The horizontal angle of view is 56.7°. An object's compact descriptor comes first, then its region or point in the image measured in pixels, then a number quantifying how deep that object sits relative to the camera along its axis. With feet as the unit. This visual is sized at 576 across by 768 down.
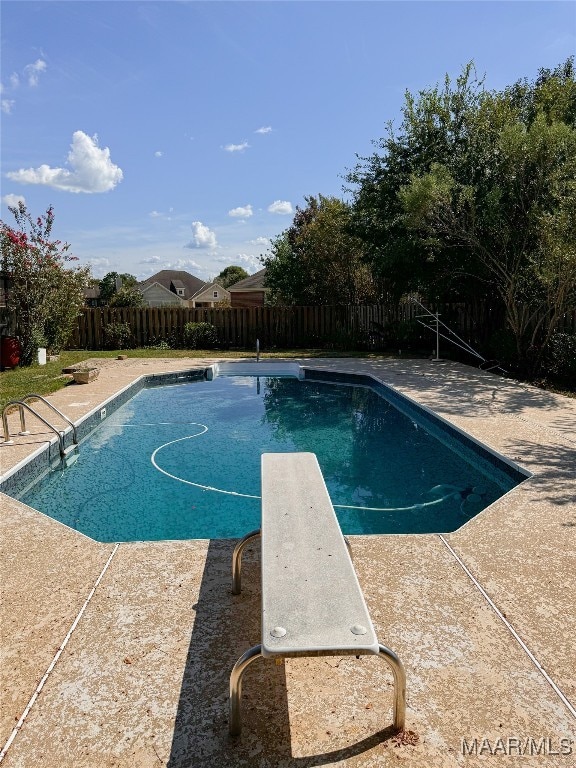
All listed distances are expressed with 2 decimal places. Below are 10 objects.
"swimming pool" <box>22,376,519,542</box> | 16.34
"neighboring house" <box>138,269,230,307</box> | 175.50
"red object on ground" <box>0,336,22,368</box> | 40.83
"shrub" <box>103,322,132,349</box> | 60.29
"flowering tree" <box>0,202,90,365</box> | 43.29
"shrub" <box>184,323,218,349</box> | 60.49
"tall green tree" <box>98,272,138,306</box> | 178.56
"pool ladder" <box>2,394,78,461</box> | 19.64
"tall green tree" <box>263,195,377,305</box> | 62.59
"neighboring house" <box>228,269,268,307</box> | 135.23
